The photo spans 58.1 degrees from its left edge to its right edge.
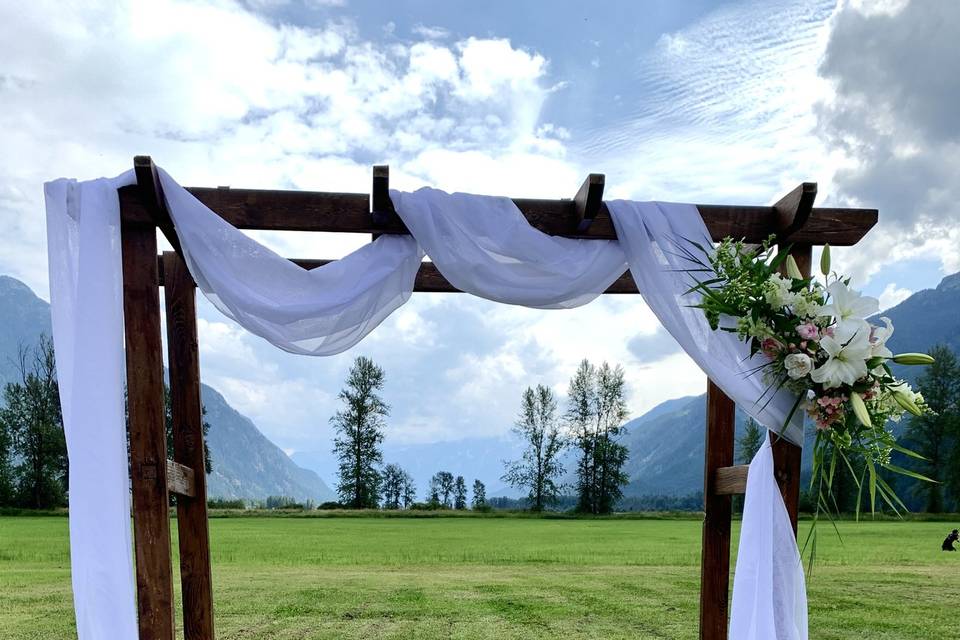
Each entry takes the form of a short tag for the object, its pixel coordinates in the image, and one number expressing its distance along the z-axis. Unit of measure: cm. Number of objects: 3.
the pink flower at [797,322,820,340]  388
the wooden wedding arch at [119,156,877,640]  399
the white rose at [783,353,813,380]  385
